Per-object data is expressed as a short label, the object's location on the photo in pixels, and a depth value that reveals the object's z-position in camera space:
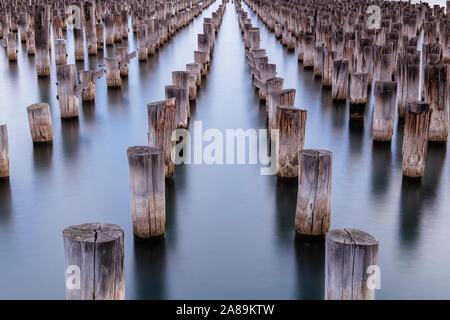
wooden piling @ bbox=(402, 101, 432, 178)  7.31
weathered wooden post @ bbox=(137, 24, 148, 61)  17.67
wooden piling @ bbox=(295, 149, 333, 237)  5.70
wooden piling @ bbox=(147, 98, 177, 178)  7.30
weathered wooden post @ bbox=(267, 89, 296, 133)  8.57
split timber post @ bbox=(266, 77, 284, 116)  9.61
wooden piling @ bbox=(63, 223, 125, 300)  4.01
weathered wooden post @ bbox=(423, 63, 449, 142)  8.53
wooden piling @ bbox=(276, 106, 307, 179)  7.13
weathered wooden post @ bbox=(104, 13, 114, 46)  20.56
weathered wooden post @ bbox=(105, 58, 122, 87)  13.20
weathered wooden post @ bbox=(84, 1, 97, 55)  18.50
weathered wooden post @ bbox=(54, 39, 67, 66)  15.74
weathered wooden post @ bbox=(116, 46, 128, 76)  13.81
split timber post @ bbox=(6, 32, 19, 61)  17.81
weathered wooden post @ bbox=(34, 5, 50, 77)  13.92
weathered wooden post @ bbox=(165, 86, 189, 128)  9.10
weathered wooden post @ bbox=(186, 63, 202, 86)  12.84
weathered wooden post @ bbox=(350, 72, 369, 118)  10.52
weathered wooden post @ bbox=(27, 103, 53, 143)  8.74
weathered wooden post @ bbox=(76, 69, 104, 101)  10.95
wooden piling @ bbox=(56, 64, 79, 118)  10.01
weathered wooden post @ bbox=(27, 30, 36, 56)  18.72
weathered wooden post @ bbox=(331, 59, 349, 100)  10.94
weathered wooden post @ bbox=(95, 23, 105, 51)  19.64
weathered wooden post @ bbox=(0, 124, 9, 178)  7.22
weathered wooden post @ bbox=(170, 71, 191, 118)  10.18
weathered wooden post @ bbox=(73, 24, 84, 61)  17.45
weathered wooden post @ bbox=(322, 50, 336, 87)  12.68
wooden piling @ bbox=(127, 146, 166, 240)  5.65
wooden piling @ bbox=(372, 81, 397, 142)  8.71
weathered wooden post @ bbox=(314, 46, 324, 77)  14.25
